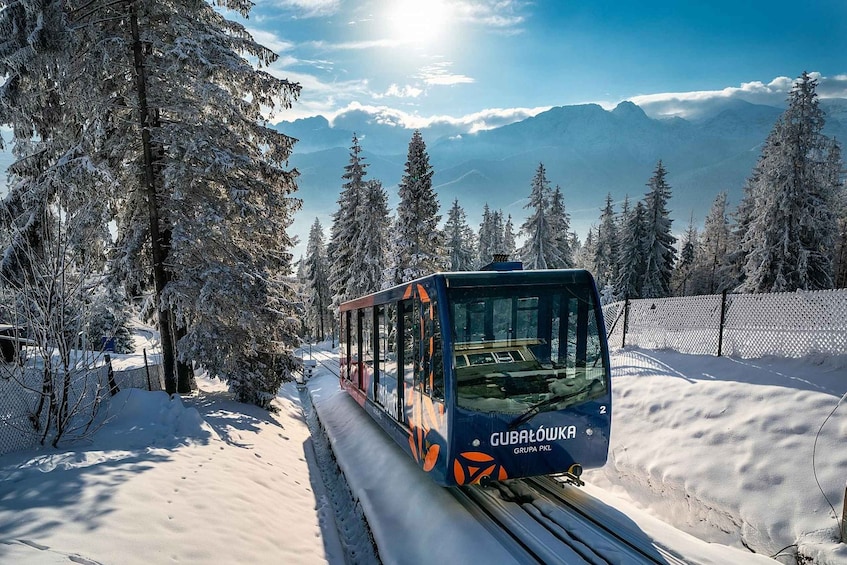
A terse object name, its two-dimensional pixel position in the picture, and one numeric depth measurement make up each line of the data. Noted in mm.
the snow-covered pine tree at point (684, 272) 55094
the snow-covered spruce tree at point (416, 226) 26906
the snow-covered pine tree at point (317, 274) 53625
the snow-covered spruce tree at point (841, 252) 39062
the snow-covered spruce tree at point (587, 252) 67700
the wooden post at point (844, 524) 5059
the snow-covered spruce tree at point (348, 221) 33688
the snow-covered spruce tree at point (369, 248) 32406
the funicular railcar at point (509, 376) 6445
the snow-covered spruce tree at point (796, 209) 25062
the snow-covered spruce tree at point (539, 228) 37312
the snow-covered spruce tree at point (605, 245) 55312
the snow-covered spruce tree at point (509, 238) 68688
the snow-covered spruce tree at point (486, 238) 60062
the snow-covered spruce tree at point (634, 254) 40656
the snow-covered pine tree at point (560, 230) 38562
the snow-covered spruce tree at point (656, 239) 40094
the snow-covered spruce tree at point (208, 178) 11141
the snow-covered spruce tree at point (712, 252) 51844
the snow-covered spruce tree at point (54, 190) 7023
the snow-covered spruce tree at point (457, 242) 54562
